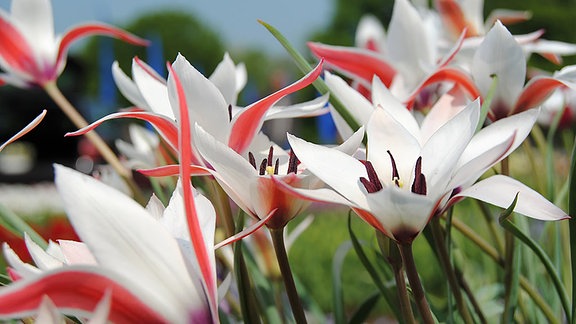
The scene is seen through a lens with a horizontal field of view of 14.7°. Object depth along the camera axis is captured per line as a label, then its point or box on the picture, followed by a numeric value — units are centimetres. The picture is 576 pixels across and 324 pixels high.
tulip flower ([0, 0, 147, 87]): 89
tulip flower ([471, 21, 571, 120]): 76
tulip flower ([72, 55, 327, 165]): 69
